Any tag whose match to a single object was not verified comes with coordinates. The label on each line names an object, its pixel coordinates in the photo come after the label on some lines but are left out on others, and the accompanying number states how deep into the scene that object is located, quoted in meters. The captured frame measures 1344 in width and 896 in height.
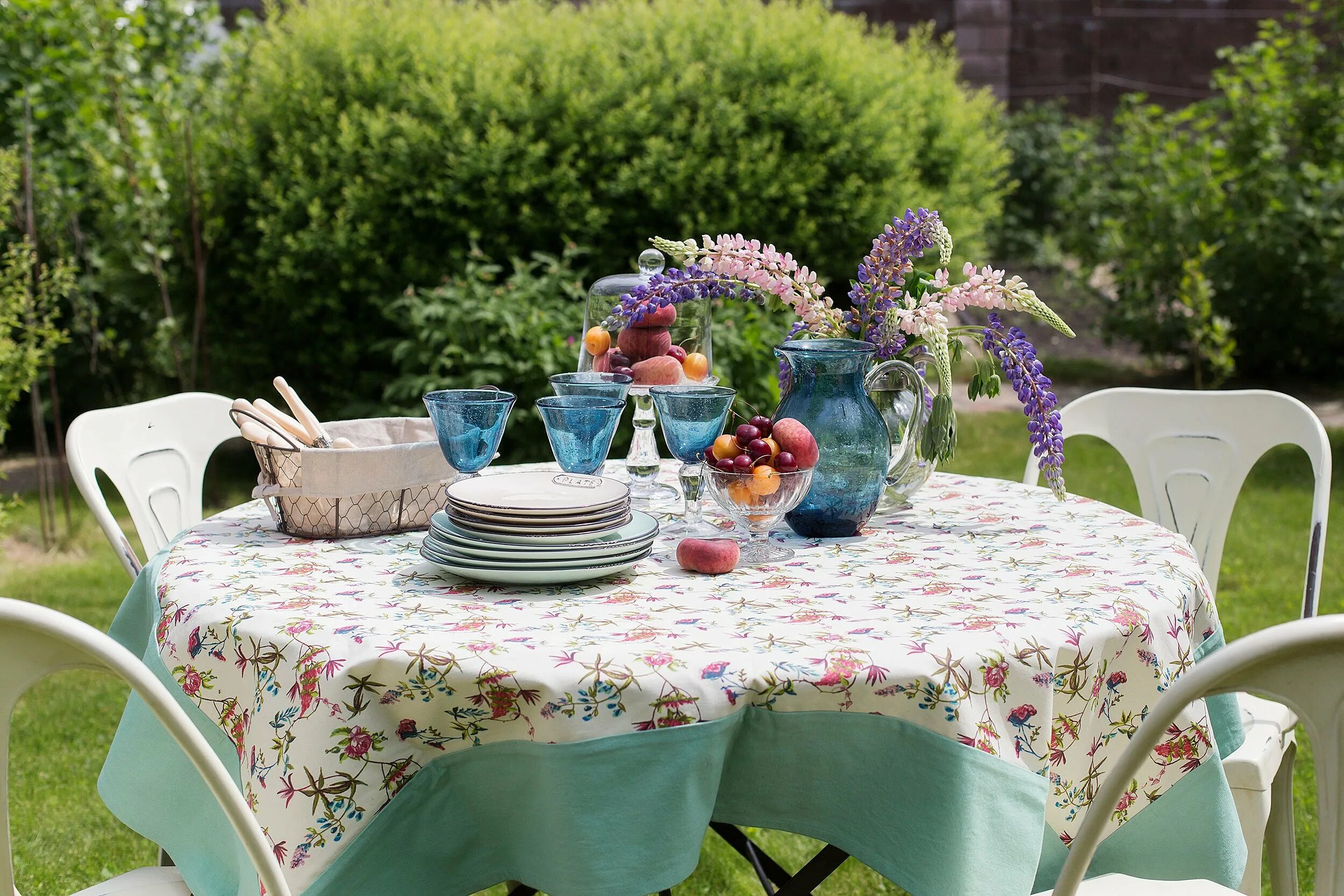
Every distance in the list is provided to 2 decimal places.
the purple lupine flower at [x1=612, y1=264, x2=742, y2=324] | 1.98
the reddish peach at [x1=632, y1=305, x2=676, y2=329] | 2.14
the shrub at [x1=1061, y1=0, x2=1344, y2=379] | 6.84
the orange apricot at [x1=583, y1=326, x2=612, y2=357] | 2.20
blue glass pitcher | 1.88
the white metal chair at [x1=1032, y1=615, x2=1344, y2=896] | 1.03
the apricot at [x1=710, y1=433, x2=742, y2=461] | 1.72
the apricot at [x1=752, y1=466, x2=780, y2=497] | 1.69
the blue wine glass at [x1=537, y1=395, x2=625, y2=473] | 1.93
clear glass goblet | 1.70
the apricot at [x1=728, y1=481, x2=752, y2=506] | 1.70
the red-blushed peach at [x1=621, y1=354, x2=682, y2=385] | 2.13
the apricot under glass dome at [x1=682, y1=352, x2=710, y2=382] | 2.19
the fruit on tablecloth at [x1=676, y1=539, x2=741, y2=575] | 1.69
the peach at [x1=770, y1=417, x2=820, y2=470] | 1.73
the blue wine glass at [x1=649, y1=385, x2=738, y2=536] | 1.93
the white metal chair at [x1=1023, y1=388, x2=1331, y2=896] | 2.41
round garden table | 1.30
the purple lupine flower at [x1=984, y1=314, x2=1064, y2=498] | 1.87
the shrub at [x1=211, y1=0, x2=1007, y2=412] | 5.45
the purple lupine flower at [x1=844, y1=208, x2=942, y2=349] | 1.94
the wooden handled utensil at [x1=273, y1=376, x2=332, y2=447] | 1.97
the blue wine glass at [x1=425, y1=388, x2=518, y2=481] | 1.88
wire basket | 1.85
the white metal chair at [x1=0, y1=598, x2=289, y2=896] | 1.13
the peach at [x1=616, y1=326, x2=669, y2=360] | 2.16
